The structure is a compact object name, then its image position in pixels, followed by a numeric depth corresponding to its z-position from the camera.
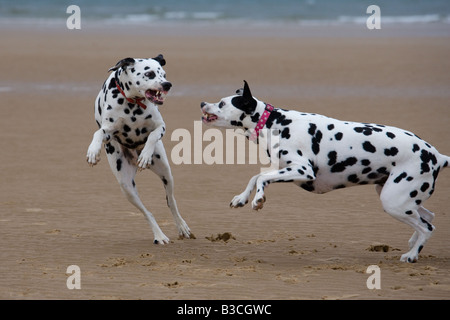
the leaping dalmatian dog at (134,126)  19.94
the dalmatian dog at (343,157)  18.52
